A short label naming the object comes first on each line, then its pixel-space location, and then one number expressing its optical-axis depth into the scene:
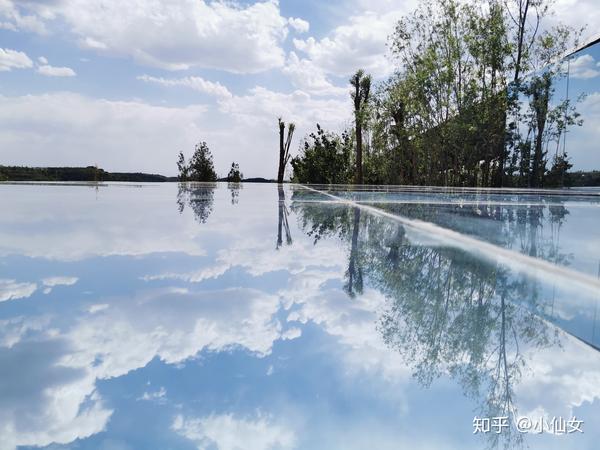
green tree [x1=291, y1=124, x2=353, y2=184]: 24.59
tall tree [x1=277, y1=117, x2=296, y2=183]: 29.62
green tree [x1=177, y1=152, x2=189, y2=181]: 22.23
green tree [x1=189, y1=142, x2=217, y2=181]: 22.00
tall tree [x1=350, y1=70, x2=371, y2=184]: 20.47
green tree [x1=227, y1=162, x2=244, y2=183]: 25.26
